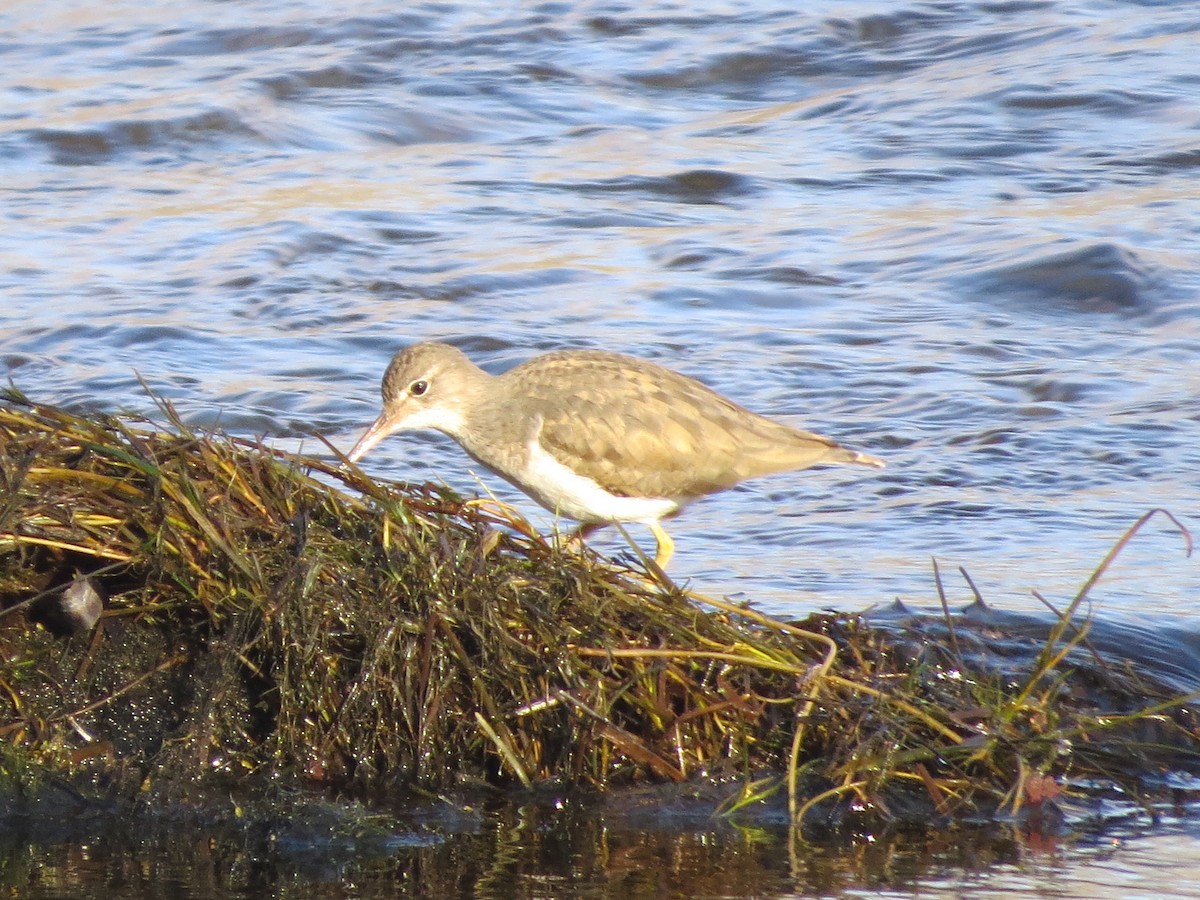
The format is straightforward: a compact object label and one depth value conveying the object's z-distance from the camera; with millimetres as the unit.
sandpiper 11461
